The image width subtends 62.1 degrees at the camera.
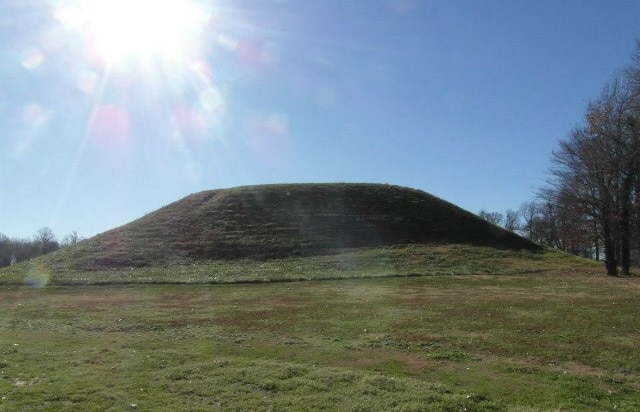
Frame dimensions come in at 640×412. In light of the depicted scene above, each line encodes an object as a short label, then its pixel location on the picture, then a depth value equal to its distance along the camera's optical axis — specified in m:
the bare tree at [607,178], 33.47
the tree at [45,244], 120.64
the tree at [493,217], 123.81
